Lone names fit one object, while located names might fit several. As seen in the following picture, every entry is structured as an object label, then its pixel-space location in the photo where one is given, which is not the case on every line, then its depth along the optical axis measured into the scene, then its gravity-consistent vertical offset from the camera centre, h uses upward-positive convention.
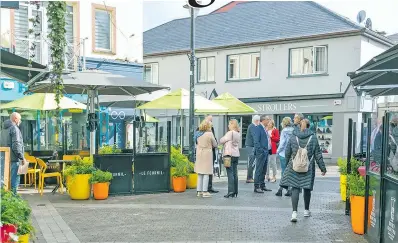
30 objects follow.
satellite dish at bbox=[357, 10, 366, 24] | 23.19 +5.20
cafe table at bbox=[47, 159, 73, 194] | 10.43 -1.24
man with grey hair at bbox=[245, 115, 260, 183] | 10.66 -0.80
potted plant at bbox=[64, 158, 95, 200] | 9.53 -1.49
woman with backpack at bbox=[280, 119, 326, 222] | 7.22 -0.76
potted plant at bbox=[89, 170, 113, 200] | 9.53 -1.53
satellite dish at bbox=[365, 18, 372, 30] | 24.08 +5.00
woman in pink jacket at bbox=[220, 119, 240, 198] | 9.73 -0.94
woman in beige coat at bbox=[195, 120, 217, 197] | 9.73 -0.84
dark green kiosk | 5.28 -0.73
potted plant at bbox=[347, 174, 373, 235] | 6.74 -1.38
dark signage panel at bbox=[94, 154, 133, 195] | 9.98 -1.29
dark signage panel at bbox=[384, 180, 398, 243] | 5.17 -1.21
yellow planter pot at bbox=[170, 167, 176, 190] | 10.68 -1.44
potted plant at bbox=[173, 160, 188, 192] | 10.63 -1.58
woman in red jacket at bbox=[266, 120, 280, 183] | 12.32 -0.88
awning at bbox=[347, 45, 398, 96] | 6.79 +0.76
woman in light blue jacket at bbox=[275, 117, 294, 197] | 10.54 -0.54
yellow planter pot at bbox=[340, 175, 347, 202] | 9.19 -1.61
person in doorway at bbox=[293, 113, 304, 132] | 8.45 -0.10
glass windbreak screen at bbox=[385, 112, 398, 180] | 5.22 -0.41
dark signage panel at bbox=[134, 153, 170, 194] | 10.32 -1.43
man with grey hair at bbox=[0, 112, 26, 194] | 9.19 -0.64
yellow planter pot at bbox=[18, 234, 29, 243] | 4.50 -1.32
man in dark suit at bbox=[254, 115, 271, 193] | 10.54 -1.00
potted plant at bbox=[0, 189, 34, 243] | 4.39 -1.06
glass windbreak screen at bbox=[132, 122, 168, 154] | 10.55 -0.64
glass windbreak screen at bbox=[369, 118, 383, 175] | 5.82 -0.43
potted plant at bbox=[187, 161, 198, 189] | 11.23 -1.65
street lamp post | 11.65 +0.47
